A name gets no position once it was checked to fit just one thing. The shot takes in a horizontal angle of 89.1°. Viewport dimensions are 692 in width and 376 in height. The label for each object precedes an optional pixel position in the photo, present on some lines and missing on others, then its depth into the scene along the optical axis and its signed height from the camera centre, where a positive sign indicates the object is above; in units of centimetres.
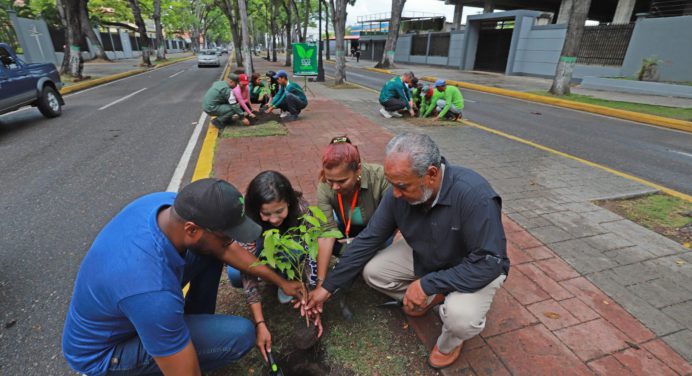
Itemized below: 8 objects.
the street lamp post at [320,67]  1673 -120
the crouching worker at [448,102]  805 -131
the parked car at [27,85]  694 -97
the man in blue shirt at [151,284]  125 -84
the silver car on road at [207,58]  2518 -126
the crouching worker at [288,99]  795 -124
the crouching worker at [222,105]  691 -122
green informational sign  1268 -62
